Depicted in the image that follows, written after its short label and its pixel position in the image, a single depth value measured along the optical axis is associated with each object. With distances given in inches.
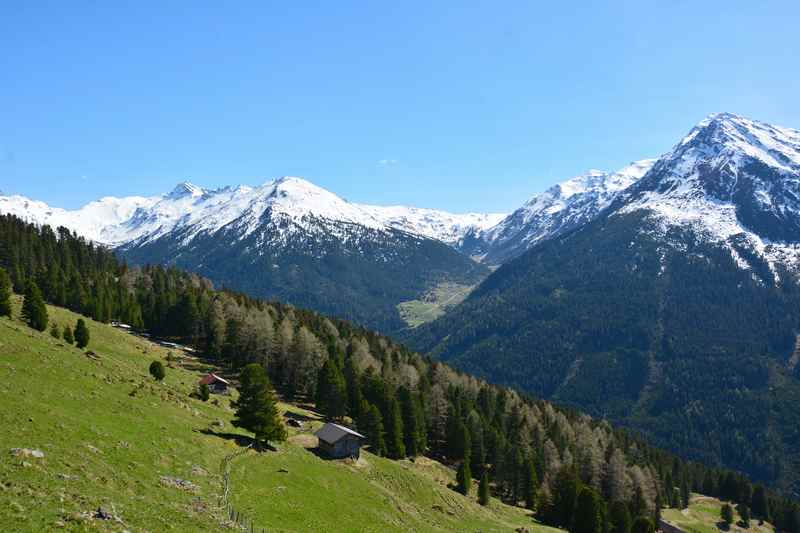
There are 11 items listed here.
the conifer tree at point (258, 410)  2518.5
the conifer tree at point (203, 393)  3142.0
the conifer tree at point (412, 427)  3828.7
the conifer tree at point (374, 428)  3511.3
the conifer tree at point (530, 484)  3969.0
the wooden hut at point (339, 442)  2916.3
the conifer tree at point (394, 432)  3604.8
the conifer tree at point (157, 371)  3105.3
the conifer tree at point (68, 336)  3221.0
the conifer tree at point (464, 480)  3540.8
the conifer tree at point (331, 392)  3924.7
